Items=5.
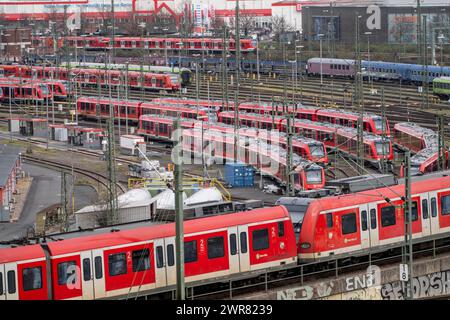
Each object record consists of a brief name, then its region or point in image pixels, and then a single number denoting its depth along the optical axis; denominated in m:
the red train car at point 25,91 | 72.16
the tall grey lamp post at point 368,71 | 76.43
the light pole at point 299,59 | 85.24
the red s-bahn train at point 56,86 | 74.38
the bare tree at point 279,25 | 110.91
